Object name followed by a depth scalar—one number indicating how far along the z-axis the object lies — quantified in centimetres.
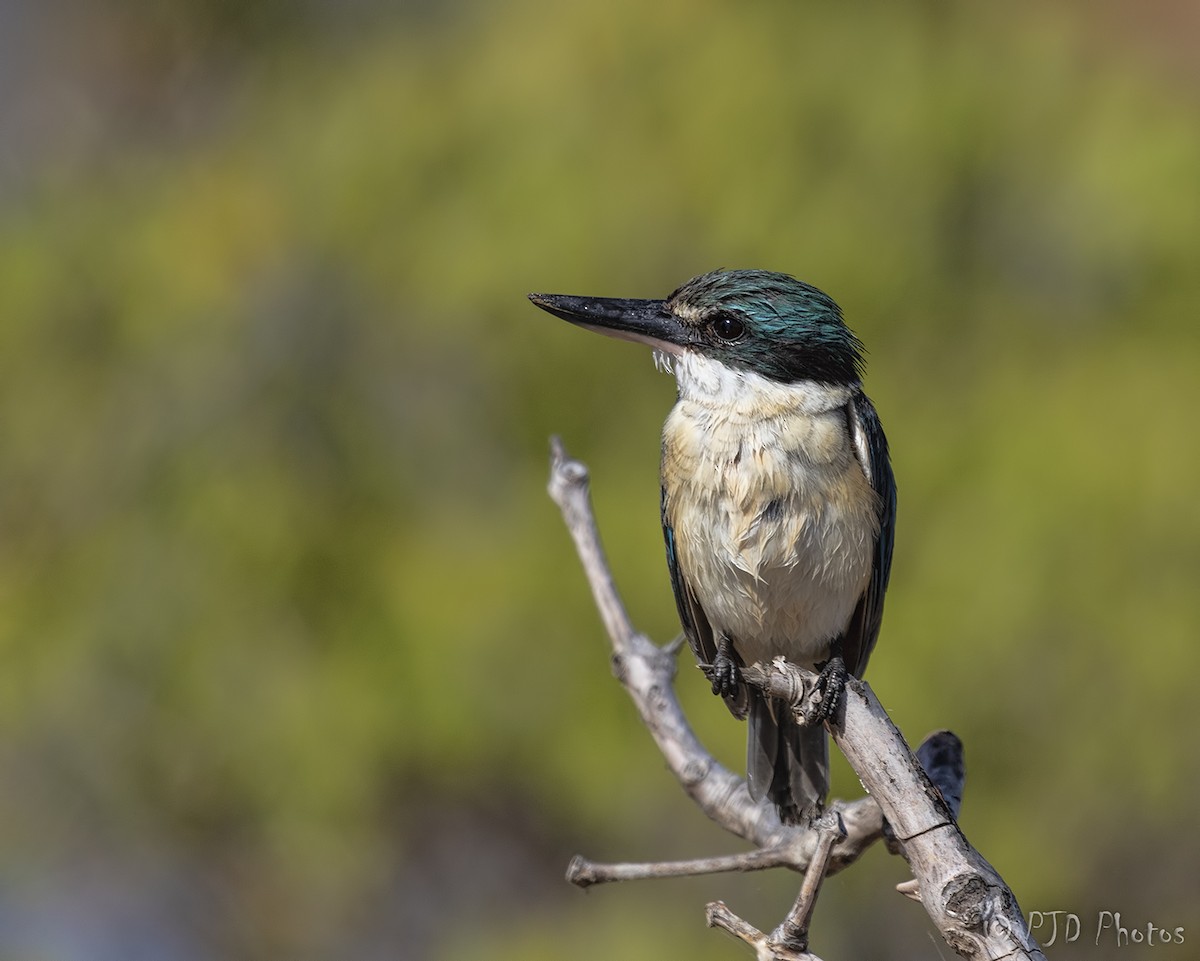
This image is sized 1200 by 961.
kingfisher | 642
